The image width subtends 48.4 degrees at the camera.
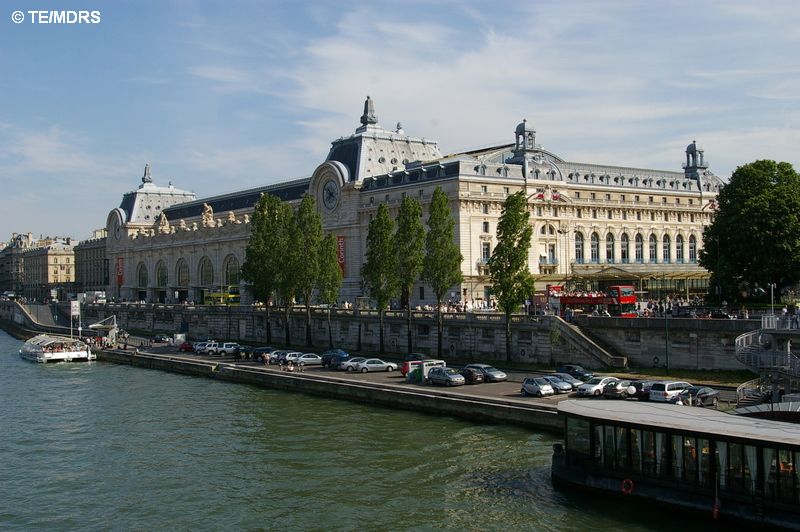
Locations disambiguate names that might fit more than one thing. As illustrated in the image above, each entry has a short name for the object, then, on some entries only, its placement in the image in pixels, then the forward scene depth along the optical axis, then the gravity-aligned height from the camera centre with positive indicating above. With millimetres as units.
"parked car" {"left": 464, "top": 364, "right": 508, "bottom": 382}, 52438 -4591
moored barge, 26391 -5325
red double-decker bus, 65625 -536
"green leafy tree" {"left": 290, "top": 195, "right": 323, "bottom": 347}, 78000 +4055
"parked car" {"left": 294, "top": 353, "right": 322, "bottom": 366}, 65938 -4471
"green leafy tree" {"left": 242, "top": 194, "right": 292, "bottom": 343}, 81688 +4763
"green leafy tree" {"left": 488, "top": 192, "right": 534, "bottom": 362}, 60438 +2422
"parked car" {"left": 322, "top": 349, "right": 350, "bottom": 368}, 63188 -4203
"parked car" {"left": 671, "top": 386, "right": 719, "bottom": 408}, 41062 -4852
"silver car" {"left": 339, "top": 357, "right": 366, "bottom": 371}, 60850 -4484
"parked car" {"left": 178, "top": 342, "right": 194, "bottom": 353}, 83481 -4322
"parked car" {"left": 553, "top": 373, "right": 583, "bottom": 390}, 46847 -4486
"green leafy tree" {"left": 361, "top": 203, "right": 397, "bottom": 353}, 70250 +2706
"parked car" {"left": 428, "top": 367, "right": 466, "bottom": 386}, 51531 -4645
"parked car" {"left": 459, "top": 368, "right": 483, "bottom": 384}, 51659 -4612
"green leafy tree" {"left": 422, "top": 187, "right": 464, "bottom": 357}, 67375 +2888
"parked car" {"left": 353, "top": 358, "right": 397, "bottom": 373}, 60469 -4597
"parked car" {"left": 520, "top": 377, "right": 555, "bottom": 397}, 45562 -4713
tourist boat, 84000 -4494
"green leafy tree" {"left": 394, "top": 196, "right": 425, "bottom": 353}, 69688 +4183
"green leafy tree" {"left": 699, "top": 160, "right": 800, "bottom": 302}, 61562 +4326
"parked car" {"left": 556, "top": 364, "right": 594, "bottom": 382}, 50431 -4430
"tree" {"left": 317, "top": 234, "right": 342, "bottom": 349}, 77438 +2445
